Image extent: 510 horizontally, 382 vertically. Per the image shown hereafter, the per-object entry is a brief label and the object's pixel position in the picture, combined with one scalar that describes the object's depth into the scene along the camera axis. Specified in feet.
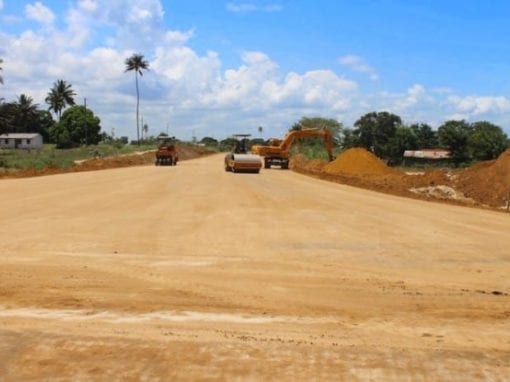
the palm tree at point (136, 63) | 351.67
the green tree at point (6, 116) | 234.70
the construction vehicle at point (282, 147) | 164.55
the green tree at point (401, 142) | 362.74
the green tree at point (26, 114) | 403.97
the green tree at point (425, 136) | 407.23
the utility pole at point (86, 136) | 377.13
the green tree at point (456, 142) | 306.96
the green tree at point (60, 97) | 422.82
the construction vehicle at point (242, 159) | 138.41
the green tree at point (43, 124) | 439.96
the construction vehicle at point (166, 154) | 179.63
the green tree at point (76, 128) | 383.04
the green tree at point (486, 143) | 298.35
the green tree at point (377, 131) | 371.97
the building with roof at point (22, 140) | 402.11
